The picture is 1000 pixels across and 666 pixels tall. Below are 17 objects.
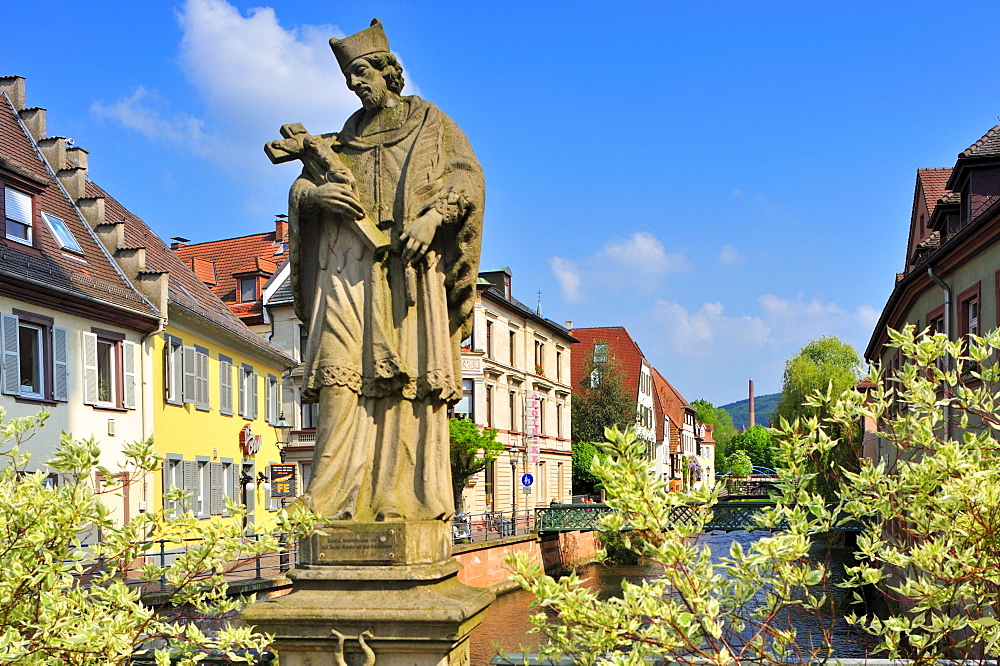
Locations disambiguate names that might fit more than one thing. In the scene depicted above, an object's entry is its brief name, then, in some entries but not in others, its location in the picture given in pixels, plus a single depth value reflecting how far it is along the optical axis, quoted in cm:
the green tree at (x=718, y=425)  14925
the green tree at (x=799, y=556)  326
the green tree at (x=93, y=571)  358
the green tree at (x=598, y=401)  6150
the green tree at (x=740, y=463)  13225
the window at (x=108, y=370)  2170
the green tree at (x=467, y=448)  3656
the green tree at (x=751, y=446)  14425
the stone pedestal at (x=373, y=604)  425
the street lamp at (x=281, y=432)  3342
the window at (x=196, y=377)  2633
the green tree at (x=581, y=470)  5934
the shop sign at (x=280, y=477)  2483
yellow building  2448
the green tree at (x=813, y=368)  6153
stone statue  473
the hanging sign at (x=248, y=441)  3062
